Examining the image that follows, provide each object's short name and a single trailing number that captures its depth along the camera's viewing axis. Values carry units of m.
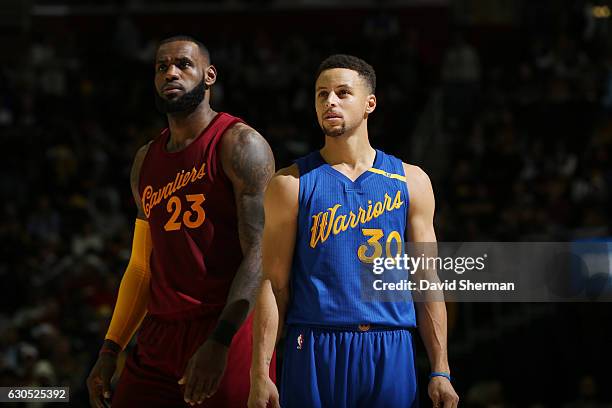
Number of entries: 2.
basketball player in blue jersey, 9.87
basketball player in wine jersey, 10.23
